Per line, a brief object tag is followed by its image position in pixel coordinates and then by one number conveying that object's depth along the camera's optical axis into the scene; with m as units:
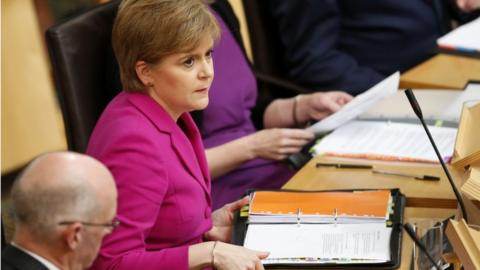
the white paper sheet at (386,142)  5.66
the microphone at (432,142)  5.21
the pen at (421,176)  5.54
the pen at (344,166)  5.63
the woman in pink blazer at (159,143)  5.19
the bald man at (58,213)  4.88
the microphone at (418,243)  4.98
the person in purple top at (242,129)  5.80
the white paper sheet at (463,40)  6.07
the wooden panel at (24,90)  7.33
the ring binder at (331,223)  5.21
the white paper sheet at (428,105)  5.84
